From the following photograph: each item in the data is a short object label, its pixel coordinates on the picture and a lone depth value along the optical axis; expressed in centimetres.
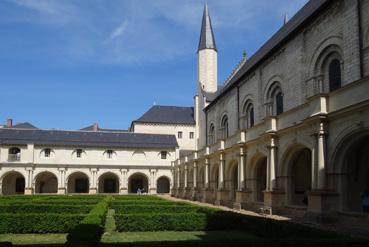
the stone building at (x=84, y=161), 4900
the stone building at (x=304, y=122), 1570
